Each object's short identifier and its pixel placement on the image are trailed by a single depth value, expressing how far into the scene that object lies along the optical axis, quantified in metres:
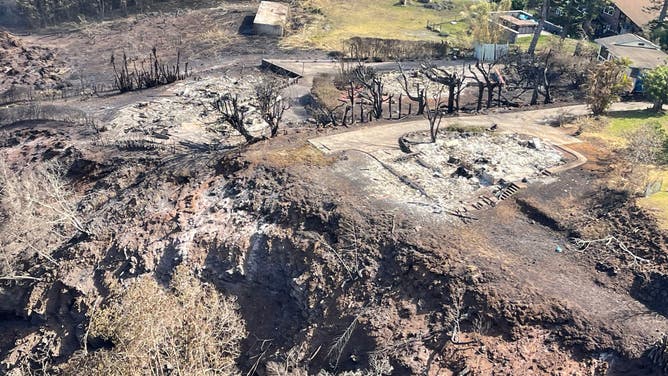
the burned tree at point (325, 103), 41.34
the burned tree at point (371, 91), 41.94
